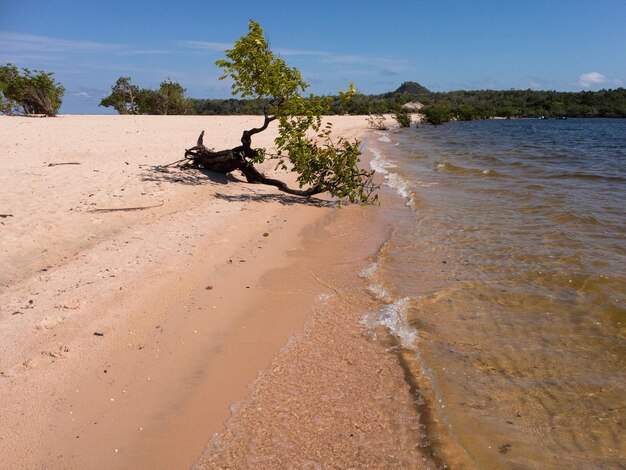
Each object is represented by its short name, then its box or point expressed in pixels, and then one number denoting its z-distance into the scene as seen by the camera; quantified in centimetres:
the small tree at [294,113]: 1028
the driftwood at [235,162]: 1174
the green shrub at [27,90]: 2916
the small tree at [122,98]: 4089
